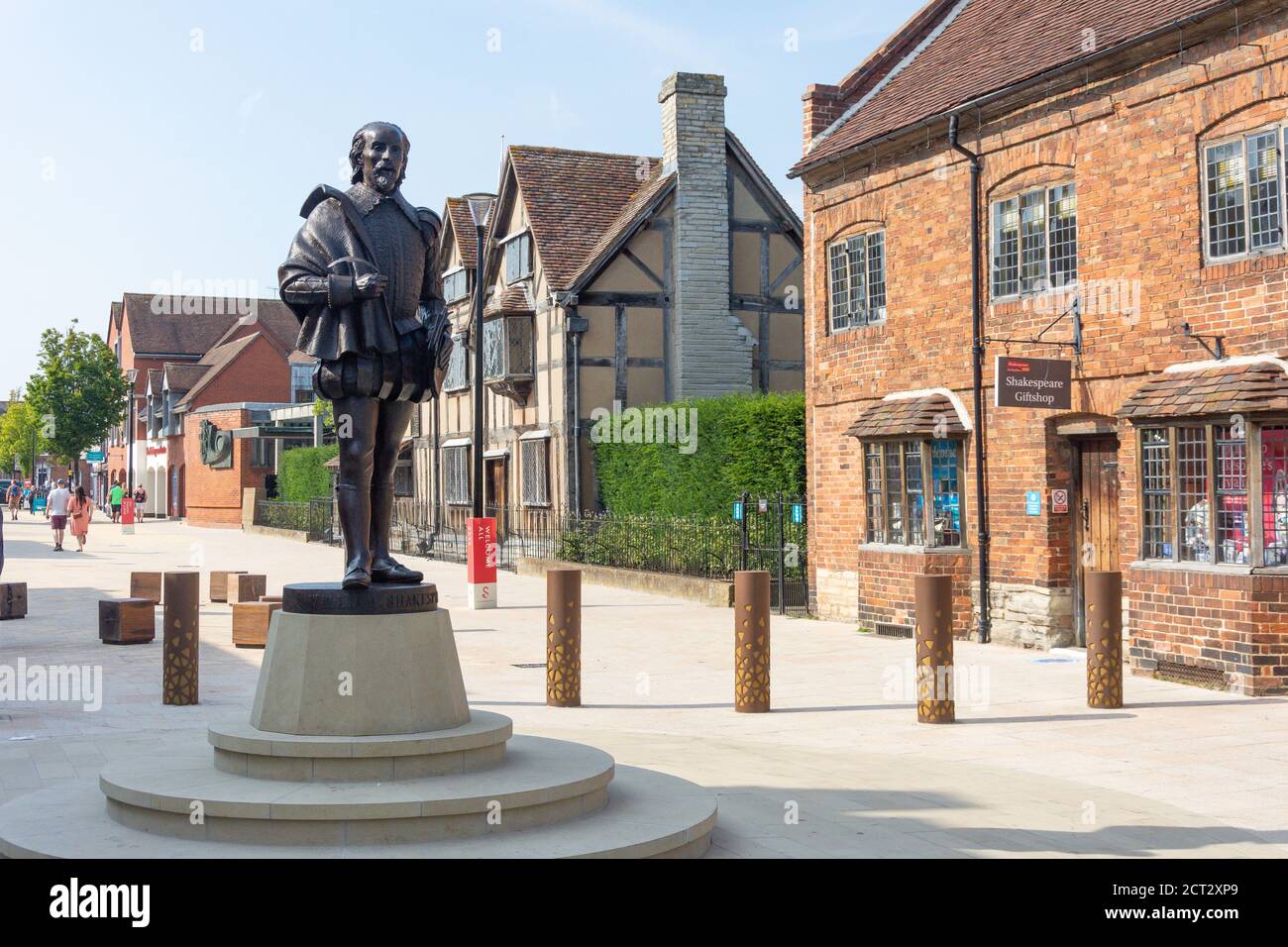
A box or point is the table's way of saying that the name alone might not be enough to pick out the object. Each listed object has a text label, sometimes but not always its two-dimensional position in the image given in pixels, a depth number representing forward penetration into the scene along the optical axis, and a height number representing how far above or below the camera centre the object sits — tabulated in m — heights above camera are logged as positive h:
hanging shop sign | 14.14 +1.44
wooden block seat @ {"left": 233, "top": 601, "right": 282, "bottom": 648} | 15.17 -1.12
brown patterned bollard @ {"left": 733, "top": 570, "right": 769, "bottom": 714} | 11.10 -1.02
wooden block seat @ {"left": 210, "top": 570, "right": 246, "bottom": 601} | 20.83 -0.93
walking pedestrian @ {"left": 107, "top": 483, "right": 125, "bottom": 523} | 54.52 +1.30
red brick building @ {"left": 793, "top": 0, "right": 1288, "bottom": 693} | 12.56 +2.26
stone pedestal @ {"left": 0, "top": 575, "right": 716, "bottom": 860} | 6.07 -1.27
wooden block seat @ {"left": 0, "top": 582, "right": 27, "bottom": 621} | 17.77 -0.95
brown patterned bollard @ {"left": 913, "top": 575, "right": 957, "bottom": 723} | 10.52 -1.05
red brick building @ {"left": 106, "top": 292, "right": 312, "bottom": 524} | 66.12 +7.97
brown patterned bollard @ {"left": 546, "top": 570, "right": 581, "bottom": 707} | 11.38 -1.03
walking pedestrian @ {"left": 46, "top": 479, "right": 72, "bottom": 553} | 33.94 +0.46
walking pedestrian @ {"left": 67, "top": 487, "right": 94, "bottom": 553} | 34.59 +0.35
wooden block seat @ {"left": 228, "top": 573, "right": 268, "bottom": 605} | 19.05 -0.86
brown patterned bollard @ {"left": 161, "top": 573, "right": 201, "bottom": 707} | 11.30 -0.95
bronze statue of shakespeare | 7.53 +1.20
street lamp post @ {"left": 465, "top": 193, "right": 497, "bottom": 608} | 19.94 -0.45
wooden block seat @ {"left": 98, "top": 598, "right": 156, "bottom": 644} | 15.20 -1.07
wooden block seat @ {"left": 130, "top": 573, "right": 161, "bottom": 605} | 19.08 -0.82
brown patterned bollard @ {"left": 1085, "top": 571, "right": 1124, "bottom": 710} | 11.18 -1.03
